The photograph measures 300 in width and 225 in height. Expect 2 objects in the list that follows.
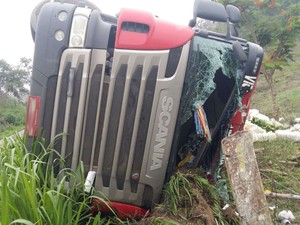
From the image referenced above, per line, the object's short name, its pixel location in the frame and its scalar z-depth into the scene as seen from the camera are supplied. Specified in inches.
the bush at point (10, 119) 597.1
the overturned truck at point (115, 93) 59.2
